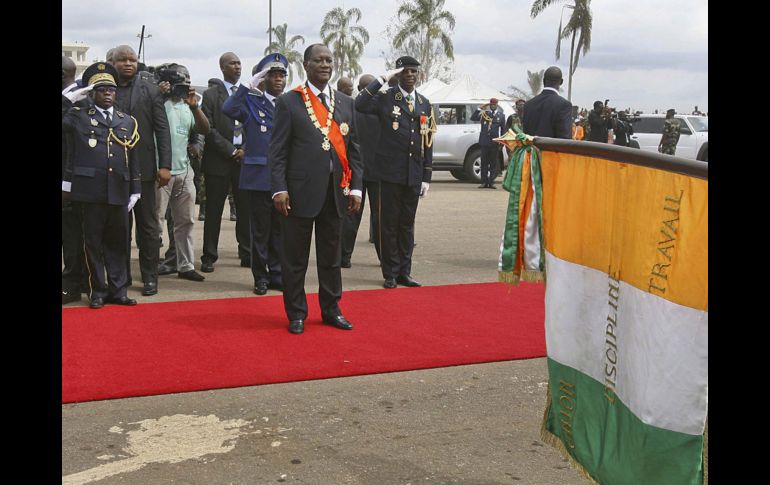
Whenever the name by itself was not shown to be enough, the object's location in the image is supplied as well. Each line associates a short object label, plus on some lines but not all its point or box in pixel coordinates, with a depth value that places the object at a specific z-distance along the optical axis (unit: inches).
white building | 4680.1
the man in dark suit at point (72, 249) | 290.7
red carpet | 212.4
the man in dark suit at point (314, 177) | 250.8
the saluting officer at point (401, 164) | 321.1
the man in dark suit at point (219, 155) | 345.1
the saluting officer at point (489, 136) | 777.6
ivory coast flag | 102.0
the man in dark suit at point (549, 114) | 335.0
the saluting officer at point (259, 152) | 311.1
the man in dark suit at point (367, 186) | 349.1
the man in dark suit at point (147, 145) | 300.0
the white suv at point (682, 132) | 930.1
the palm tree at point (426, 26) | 1765.5
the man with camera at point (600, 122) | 797.9
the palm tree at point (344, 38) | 2117.4
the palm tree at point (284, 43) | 2362.2
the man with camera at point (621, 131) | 815.7
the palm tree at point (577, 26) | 1521.9
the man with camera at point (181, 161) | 327.3
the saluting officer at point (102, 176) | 275.7
